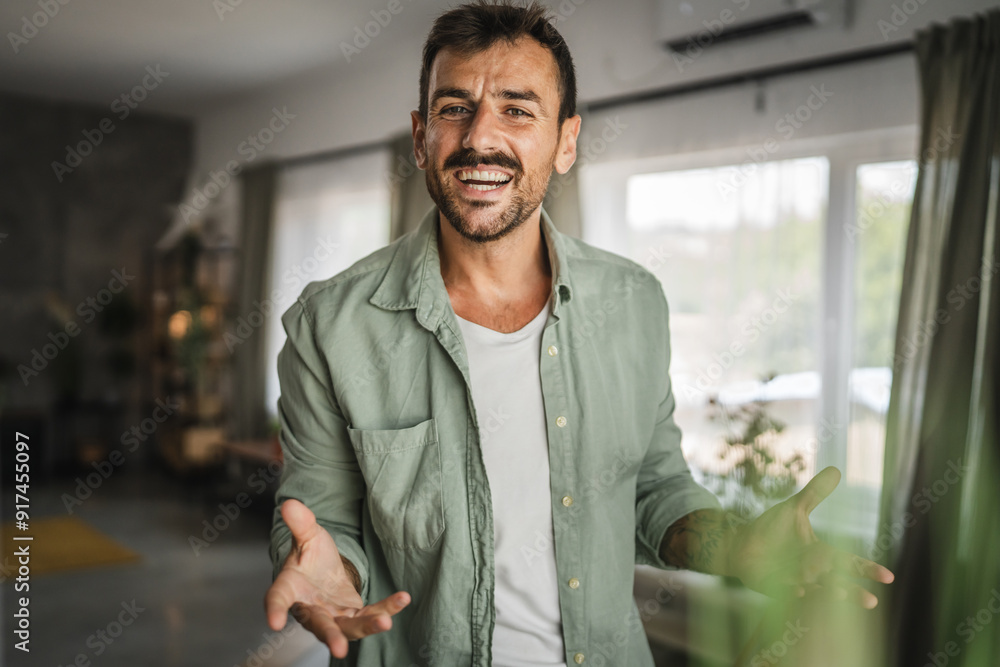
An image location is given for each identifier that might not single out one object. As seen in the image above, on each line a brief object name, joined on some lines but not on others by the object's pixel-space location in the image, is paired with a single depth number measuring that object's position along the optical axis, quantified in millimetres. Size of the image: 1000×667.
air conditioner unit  2561
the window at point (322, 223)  4477
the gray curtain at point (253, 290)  5160
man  1055
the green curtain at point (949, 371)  2146
